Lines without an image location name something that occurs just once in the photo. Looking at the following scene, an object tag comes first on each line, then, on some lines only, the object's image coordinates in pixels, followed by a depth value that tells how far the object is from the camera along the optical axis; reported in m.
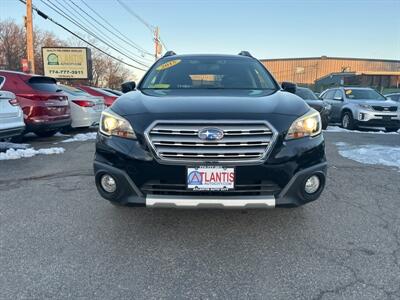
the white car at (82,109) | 9.41
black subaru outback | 2.64
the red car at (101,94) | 11.90
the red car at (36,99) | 7.28
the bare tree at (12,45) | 47.78
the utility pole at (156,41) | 38.19
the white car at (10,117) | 6.00
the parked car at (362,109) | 11.48
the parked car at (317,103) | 11.56
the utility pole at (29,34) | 16.66
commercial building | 63.16
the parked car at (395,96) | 15.32
